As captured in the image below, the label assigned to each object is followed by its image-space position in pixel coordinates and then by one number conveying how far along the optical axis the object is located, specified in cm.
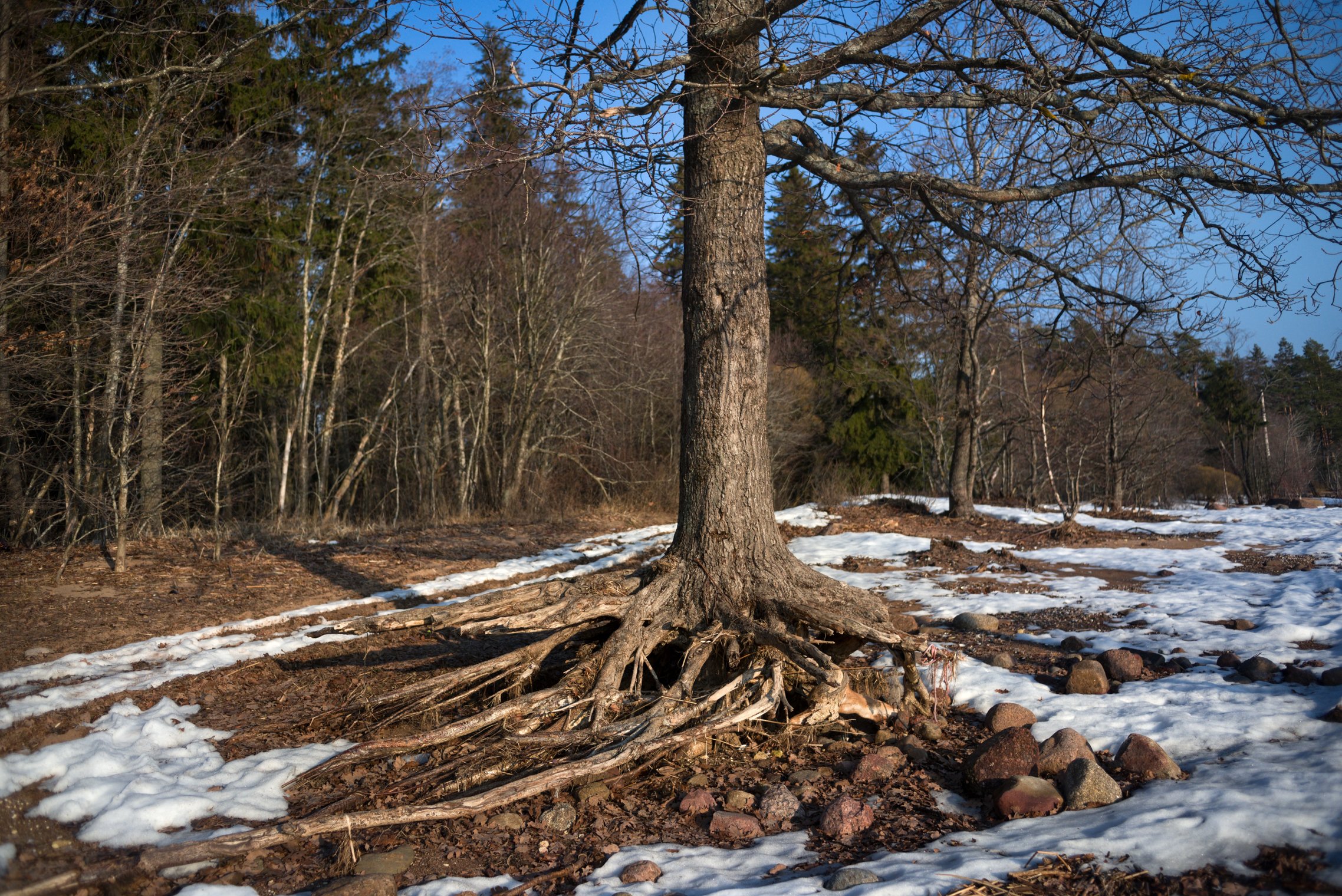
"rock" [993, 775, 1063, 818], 342
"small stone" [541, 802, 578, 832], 360
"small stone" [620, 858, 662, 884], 303
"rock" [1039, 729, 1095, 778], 379
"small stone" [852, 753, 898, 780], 398
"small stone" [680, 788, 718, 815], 372
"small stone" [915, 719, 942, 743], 449
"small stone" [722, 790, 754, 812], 377
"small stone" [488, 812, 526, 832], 359
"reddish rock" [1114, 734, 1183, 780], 365
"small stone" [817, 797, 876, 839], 341
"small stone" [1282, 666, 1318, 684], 468
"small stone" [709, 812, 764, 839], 347
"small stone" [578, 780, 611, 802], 384
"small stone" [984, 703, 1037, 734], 454
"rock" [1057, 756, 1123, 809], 342
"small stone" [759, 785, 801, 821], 364
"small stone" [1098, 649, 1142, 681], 515
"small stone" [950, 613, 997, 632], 662
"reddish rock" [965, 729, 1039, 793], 373
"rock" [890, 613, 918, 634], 658
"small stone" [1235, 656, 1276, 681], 485
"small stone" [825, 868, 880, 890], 280
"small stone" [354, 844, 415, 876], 321
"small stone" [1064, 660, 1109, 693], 490
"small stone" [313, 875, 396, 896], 291
